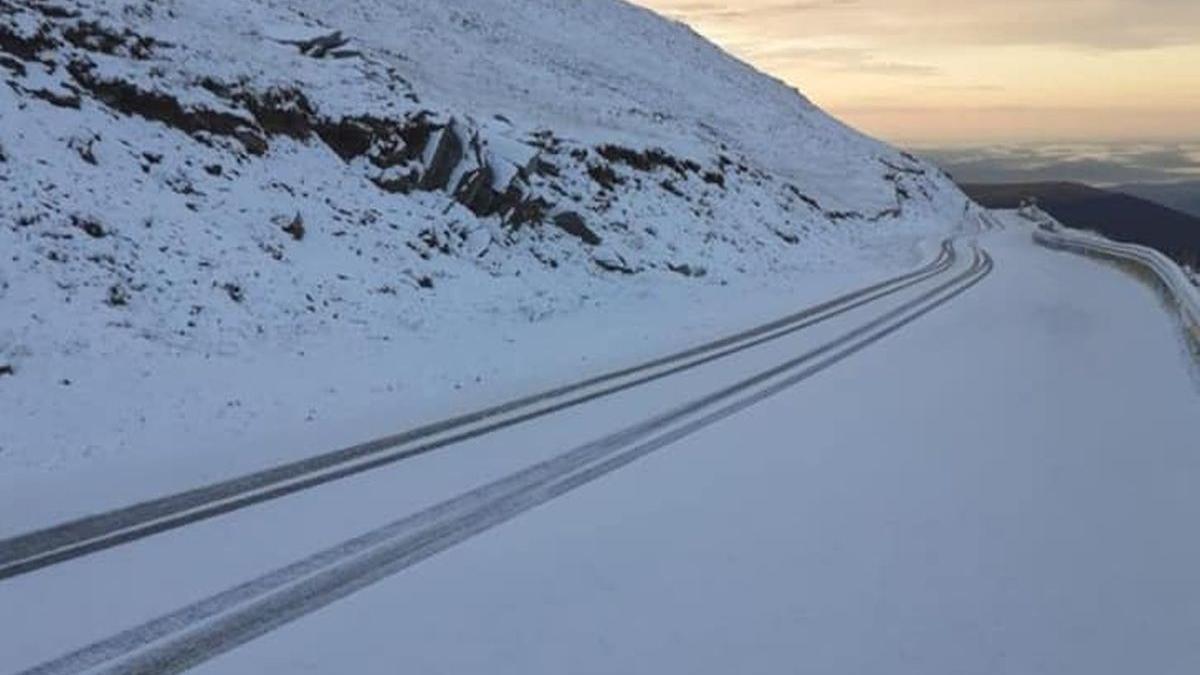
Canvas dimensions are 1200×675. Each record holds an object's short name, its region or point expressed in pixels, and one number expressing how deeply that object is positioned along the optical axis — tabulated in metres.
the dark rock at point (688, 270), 29.64
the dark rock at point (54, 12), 19.92
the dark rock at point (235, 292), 15.52
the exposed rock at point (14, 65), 17.22
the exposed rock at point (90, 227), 14.80
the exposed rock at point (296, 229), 18.56
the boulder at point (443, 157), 23.91
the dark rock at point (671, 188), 38.59
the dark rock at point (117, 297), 13.75
